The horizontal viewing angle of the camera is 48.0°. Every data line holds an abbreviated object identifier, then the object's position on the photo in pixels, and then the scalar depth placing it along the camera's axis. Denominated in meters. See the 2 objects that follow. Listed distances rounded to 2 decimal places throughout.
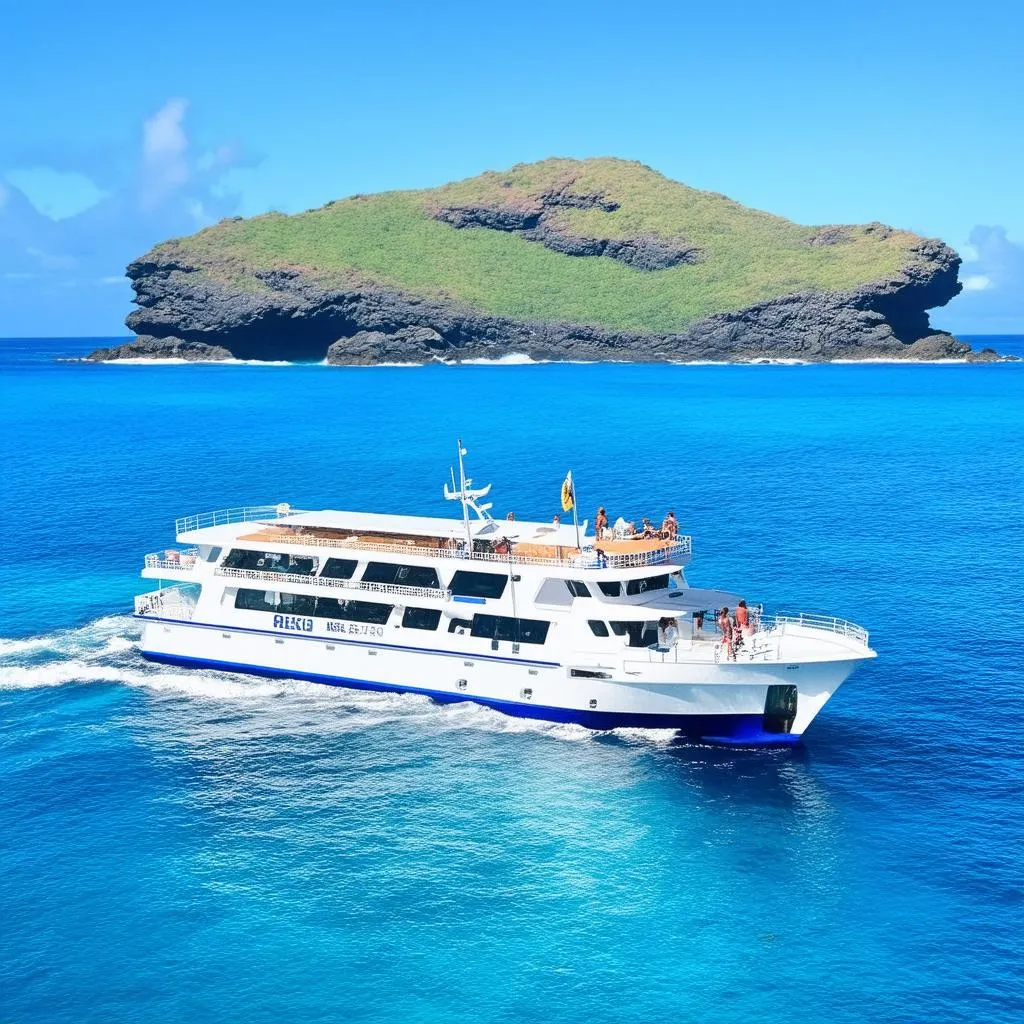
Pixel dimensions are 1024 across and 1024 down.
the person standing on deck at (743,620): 36.34
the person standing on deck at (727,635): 35.66
